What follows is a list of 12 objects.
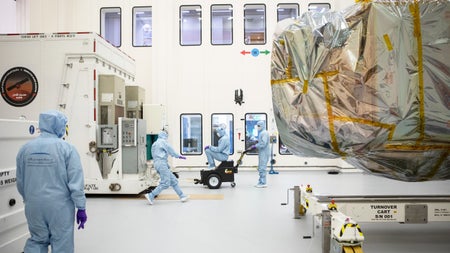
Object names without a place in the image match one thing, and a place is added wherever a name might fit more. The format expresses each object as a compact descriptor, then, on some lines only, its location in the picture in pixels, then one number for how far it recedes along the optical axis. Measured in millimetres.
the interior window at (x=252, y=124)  12711
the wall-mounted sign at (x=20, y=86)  7363
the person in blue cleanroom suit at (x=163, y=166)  7102
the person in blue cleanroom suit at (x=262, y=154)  9086
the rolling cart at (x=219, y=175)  8875
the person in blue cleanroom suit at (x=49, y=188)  3211
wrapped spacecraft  3061
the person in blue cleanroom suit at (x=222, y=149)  8992
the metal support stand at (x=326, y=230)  3832
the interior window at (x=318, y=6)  13055
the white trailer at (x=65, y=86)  7371
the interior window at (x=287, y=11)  13055
